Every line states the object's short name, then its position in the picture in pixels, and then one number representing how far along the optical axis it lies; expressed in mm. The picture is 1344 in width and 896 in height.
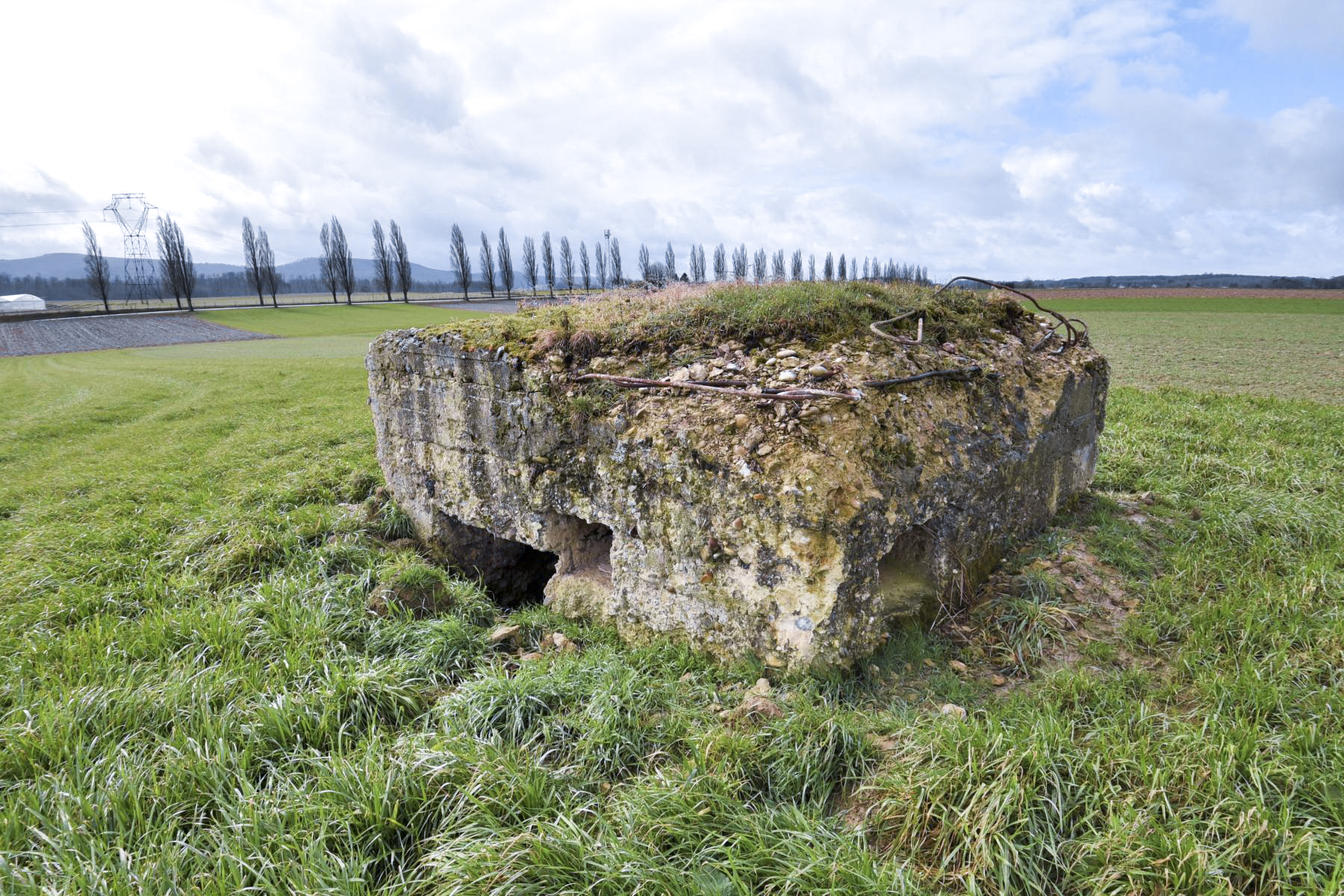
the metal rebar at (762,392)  4973
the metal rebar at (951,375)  5270
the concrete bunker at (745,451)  4688
